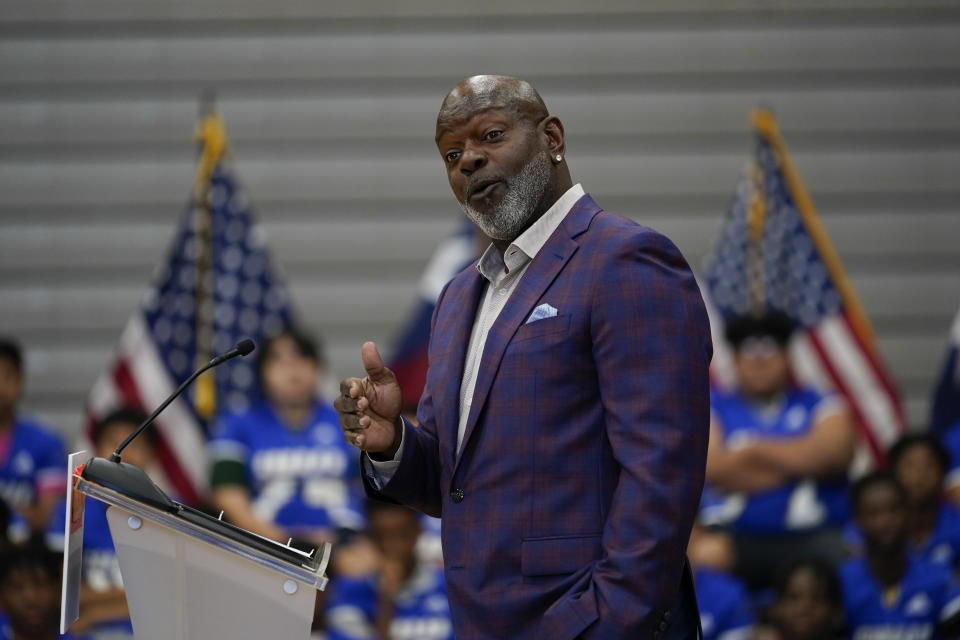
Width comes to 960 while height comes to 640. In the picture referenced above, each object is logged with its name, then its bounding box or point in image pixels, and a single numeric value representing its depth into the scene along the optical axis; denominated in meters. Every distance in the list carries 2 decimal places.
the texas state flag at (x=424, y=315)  12.62
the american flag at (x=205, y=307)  12.96
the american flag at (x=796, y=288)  12.58
